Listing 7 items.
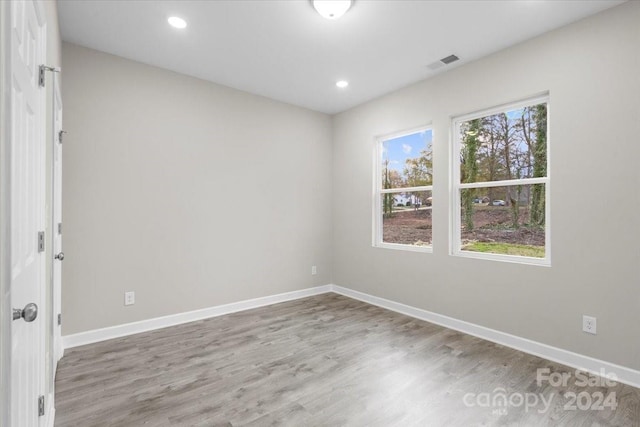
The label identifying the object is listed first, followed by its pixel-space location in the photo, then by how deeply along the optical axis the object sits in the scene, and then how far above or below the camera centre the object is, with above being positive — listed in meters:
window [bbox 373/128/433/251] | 3.96 +0.32
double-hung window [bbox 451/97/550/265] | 2.97 +0.31
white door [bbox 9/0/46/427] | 0.96 +0.05
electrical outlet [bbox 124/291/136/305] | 3.26 -0.87
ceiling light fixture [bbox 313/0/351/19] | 2.36 +1.59
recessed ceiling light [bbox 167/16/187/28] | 2.64 +1.65
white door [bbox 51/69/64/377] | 2.17 -0.05
